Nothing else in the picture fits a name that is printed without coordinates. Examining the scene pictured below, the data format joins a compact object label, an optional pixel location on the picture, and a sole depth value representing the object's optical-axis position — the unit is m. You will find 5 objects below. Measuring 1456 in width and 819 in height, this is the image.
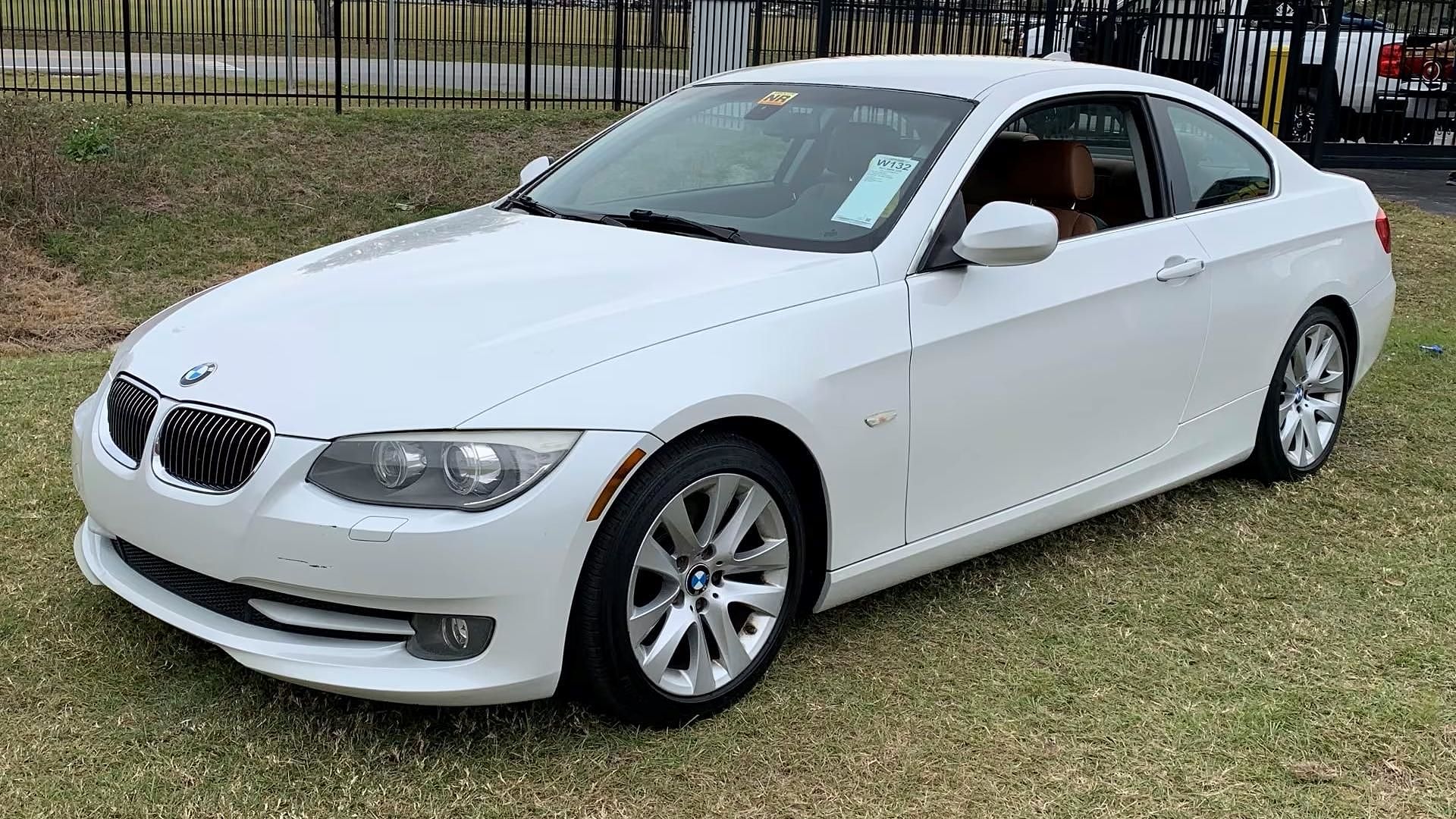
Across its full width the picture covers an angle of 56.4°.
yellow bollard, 12.90
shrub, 10.84
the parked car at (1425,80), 14.40
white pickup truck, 13.34
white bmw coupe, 2.97
